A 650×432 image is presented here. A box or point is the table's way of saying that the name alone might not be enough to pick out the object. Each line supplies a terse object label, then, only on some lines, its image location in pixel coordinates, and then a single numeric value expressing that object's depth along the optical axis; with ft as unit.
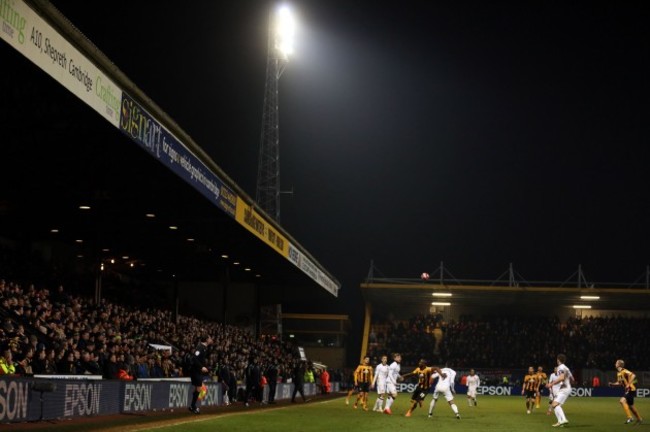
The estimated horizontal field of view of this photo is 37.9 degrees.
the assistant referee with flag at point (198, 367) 83.71
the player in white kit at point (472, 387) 146.82
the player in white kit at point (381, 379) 113.60
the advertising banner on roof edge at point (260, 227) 121.80
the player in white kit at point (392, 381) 108.58
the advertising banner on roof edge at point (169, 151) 73.82
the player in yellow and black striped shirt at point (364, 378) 119.65
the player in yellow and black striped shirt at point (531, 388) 130.41
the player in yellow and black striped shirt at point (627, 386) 93.86
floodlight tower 181.88
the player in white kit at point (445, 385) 99.30
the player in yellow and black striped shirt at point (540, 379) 138.80
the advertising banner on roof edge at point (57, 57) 52.65
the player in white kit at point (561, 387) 86.57
